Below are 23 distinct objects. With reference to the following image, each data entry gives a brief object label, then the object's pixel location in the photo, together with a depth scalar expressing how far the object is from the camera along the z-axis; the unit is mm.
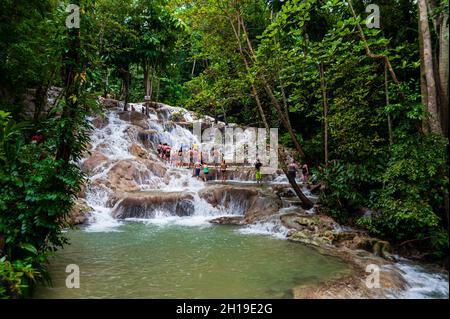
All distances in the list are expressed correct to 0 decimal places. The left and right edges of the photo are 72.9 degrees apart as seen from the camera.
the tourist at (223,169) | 18058
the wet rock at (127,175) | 15064
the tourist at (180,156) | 20625
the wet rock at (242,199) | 12655
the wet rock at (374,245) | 7992
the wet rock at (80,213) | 11060
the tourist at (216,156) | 22297
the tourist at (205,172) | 17328
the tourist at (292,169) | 14023
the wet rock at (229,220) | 11859
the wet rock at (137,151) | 20062
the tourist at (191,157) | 20933
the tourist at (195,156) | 21253
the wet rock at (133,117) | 23578
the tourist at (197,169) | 17583
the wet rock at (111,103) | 25641
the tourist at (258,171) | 16653
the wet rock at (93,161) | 16016
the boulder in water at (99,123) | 21766
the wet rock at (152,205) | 12547
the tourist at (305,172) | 15484
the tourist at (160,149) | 21062
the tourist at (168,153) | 20562
